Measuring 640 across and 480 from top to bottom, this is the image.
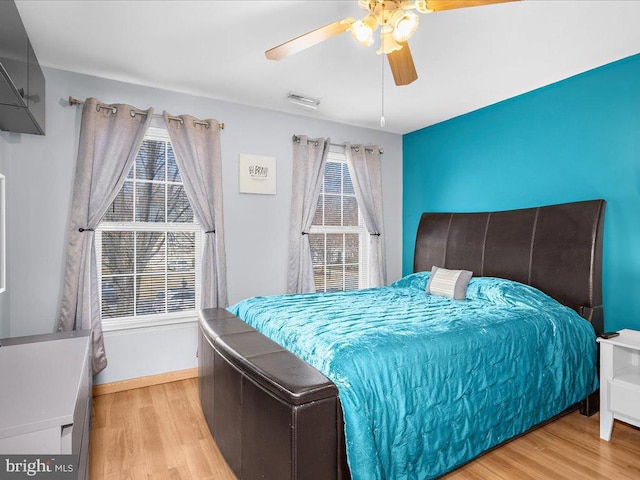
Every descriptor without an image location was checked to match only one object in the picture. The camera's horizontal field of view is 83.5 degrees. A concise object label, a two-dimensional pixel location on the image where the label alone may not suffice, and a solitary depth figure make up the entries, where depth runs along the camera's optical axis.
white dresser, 1.04
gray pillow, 3.07
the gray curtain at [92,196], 2.79
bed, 1.41
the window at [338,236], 4.17
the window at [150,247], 3.09
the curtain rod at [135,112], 2.84
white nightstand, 2.12
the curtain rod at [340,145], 3.88
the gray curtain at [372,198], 4.28
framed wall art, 3.62
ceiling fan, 1.62
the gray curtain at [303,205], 3.83
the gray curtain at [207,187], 3.28
